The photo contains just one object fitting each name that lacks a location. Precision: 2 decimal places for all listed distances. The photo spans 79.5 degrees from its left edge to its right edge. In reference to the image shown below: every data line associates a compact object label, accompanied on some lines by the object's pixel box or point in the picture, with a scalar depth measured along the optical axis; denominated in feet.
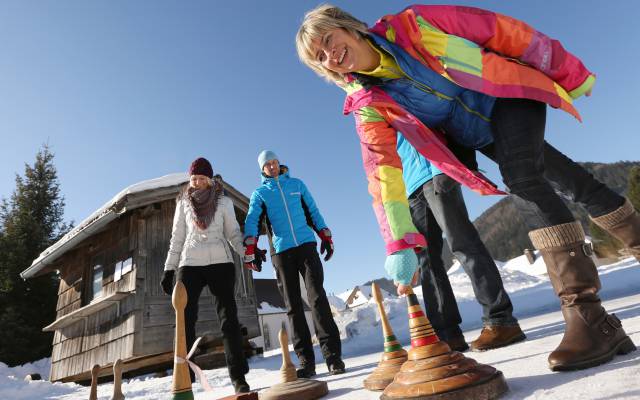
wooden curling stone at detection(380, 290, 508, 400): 4.05
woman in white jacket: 11.53
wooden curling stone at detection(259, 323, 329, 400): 6.68
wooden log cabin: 28.50
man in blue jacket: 12.17
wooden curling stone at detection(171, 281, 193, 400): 4.94
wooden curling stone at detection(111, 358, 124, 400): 6.34
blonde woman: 5.05
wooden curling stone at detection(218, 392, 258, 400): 5.30
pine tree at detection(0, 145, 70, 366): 51.54
